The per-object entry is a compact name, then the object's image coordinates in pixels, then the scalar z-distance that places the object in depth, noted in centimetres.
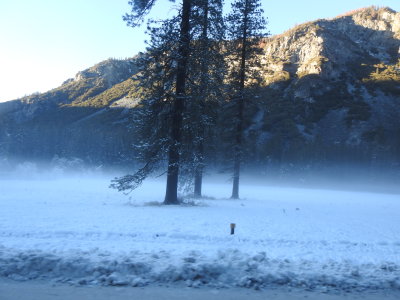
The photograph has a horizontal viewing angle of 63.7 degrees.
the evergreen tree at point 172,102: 1577
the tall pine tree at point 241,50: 2217
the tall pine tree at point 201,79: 1602
